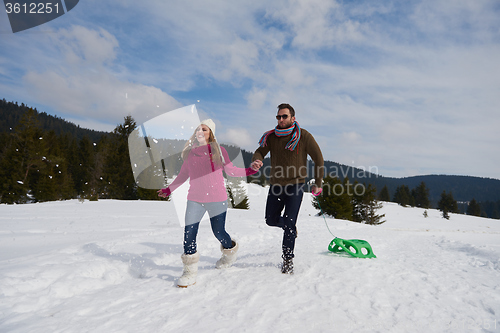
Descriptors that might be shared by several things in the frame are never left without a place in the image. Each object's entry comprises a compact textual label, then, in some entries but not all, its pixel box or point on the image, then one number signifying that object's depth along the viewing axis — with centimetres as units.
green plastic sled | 466
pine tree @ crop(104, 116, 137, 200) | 2806
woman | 352
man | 387
